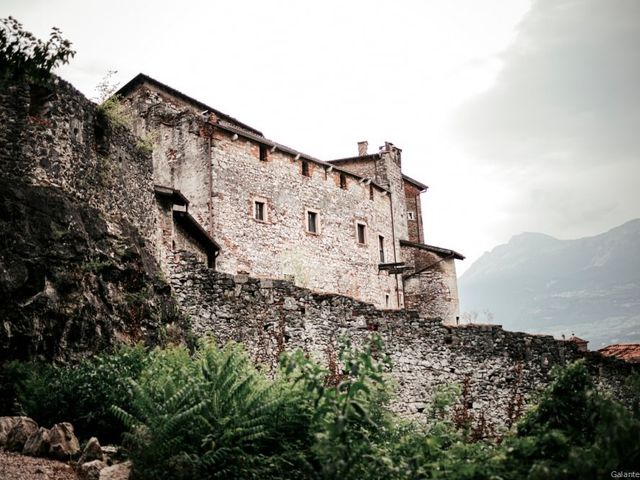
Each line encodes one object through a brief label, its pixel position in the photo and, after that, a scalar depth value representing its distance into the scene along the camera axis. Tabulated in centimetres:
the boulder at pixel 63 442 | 828
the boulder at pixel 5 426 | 834
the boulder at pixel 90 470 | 780
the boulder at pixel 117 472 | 765
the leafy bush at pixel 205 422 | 759
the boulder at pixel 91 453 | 823
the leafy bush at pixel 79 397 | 904
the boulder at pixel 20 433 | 833
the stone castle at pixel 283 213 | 2528
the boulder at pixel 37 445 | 823
